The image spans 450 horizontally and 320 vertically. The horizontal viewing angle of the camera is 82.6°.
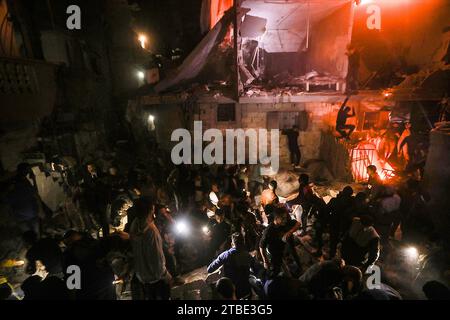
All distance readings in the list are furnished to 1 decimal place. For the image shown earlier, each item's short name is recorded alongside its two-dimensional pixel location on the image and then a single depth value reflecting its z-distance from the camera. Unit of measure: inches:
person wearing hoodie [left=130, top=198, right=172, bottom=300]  152.6
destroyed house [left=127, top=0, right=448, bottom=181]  436.5
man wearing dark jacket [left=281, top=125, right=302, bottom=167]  469.1
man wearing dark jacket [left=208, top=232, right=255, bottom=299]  163.6
